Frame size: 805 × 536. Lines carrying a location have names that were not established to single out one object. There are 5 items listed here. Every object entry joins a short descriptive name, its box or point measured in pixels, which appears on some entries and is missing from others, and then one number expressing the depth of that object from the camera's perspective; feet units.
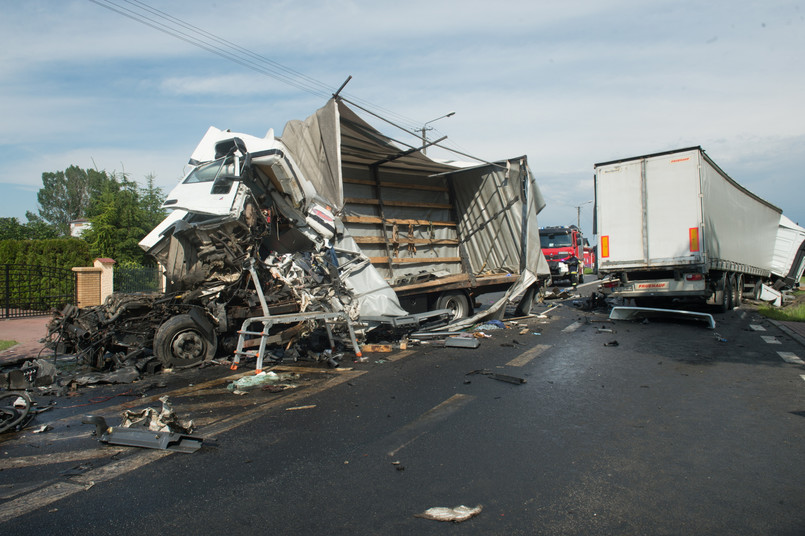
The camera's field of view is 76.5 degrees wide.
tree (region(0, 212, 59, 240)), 130.94
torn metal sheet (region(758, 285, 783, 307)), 52.90
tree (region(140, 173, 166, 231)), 81.29
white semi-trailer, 36.83
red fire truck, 77.25
